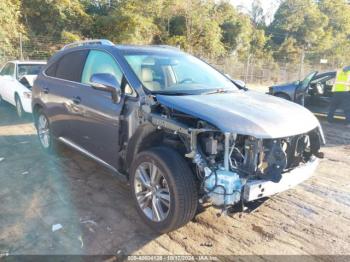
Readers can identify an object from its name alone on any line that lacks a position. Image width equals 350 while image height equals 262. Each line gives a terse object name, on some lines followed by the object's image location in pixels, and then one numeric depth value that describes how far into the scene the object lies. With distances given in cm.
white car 812
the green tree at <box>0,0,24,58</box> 1423
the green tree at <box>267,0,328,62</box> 3947
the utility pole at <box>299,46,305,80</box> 2718
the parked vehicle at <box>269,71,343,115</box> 986
